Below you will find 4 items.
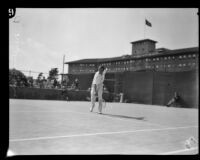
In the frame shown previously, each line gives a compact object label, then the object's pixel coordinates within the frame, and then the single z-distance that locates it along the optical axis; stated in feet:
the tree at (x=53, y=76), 75.50
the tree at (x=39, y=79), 72.45
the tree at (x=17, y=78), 63.00
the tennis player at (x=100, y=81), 32.97
